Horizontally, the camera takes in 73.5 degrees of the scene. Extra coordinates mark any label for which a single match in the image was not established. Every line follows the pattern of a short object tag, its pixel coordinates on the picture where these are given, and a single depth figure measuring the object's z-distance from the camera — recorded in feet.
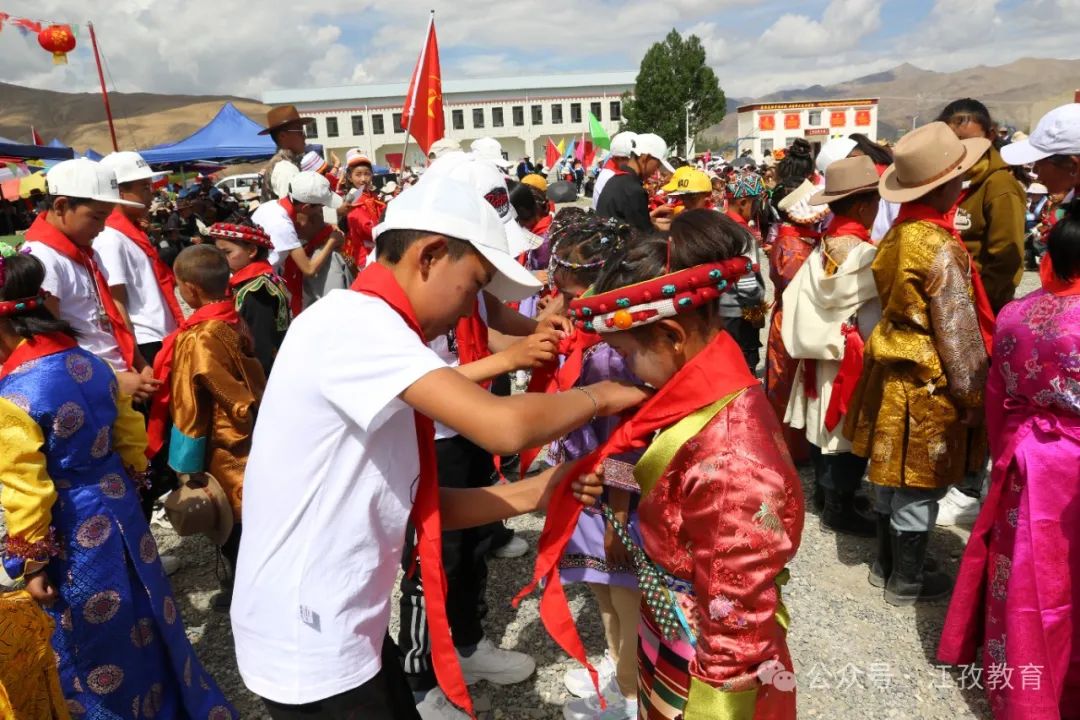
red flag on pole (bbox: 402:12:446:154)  21.21
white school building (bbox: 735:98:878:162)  190.19
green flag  53.52
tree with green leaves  185.88
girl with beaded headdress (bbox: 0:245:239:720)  7.38
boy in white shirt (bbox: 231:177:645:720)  4.65
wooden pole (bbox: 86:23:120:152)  50.76
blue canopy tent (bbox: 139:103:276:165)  63.57
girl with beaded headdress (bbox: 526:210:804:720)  4.81
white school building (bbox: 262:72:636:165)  205.87
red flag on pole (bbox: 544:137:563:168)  70.54
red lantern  43.60
